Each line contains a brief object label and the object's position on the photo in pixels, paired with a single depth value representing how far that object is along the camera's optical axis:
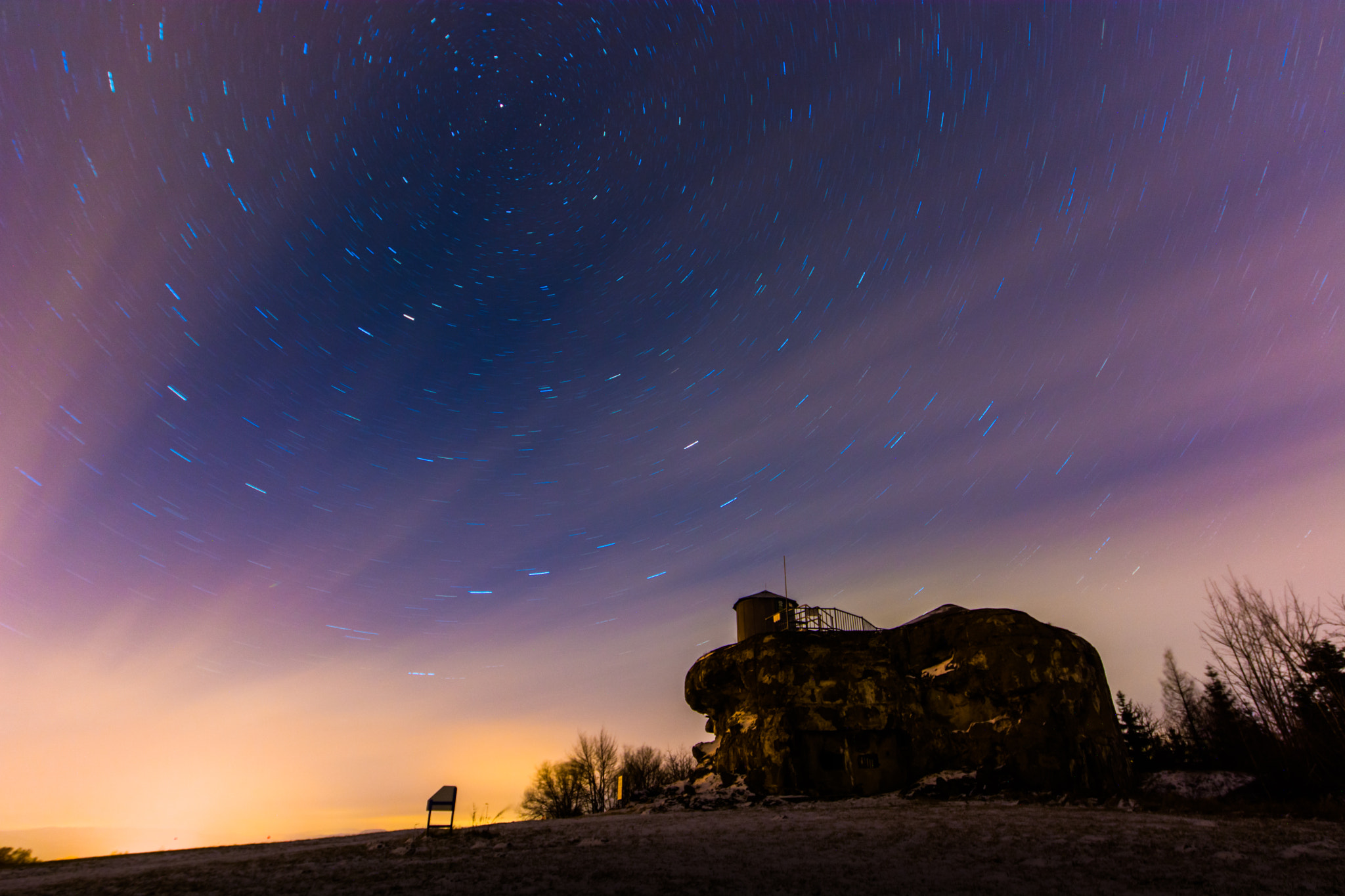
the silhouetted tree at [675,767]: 67.38
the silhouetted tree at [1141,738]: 42.60
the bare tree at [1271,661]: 26.86
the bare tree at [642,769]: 60.50
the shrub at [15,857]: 19.31
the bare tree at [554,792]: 58.44
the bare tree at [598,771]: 60.62
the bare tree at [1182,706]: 50.34
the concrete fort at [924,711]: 26.28
